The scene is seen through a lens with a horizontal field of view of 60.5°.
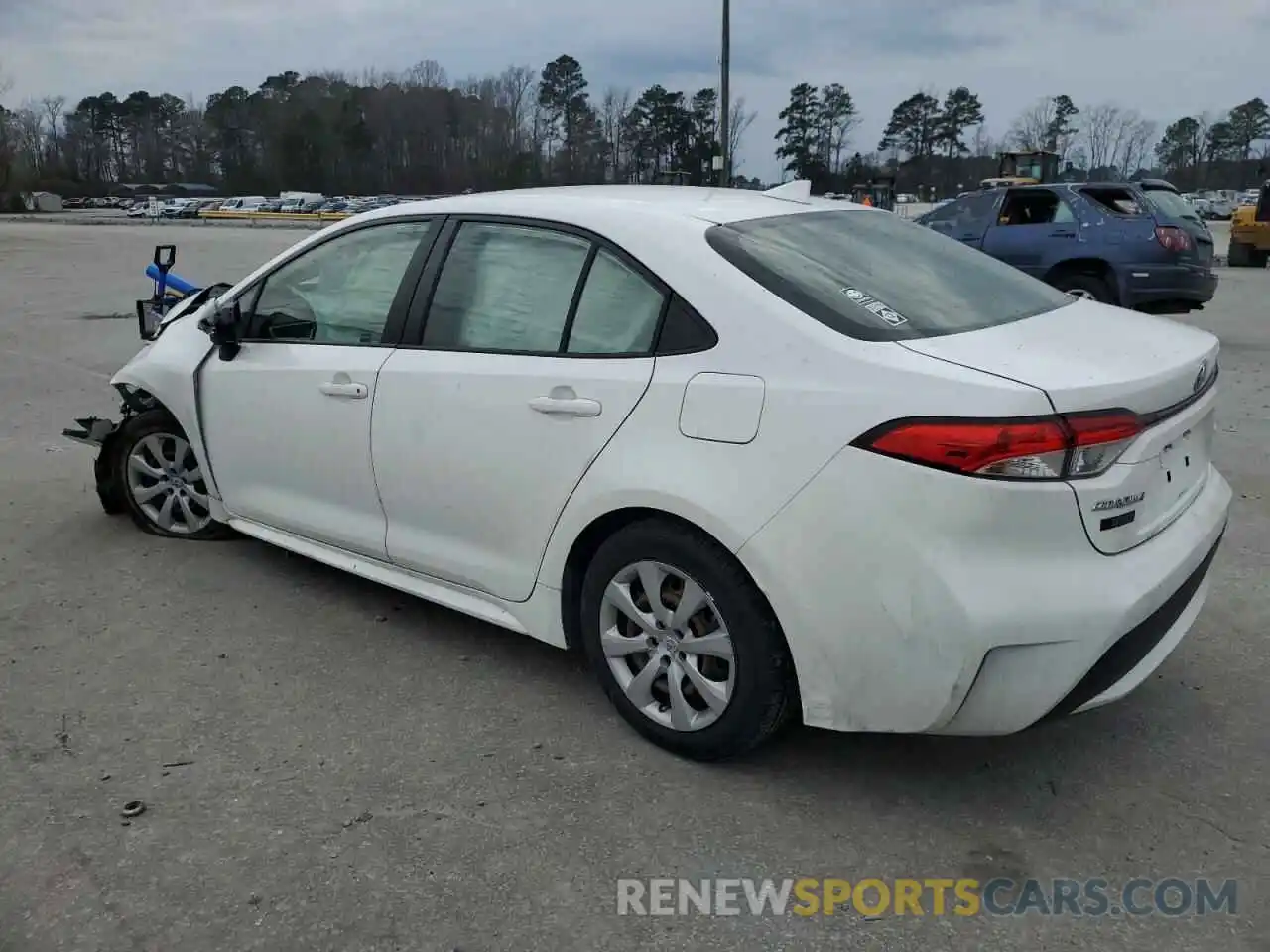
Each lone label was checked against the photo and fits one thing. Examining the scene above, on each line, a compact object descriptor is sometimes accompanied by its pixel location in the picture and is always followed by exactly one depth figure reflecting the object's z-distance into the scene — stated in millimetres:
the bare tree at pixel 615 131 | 81875
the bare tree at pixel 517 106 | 97375
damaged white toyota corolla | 2520
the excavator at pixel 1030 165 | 38031
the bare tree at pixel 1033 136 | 81250
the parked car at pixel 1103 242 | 10914
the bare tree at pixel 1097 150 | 85562
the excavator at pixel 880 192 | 31531
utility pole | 25594
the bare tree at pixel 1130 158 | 84625
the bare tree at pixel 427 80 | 107375
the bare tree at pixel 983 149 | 82650
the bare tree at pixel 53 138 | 108500
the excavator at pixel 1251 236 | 21750
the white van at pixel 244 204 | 66481
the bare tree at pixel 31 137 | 95844
